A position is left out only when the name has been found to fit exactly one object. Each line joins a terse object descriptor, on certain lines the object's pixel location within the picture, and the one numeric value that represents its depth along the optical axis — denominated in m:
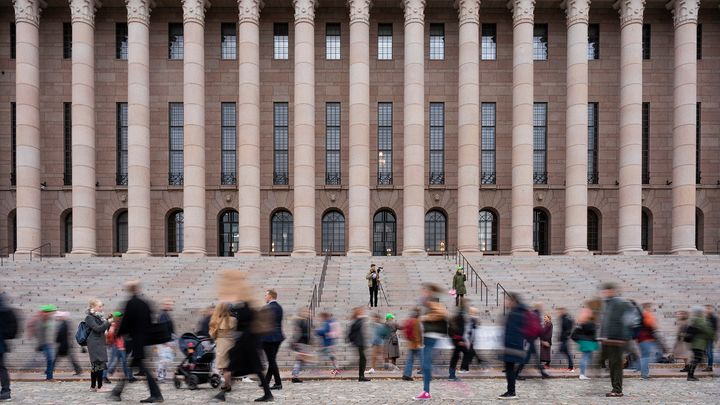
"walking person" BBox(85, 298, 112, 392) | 13.73
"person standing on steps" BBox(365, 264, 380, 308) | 23.75
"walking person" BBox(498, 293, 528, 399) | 12.12
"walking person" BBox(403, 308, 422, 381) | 14.02
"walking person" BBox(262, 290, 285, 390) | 13.20
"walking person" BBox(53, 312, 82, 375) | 15.41
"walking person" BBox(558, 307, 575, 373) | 16.80
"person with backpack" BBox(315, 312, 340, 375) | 16.48
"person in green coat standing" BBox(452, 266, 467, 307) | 22.98
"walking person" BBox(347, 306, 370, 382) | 14.97
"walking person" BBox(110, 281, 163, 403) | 11.81
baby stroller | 14.12
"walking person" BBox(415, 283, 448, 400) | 12.62
